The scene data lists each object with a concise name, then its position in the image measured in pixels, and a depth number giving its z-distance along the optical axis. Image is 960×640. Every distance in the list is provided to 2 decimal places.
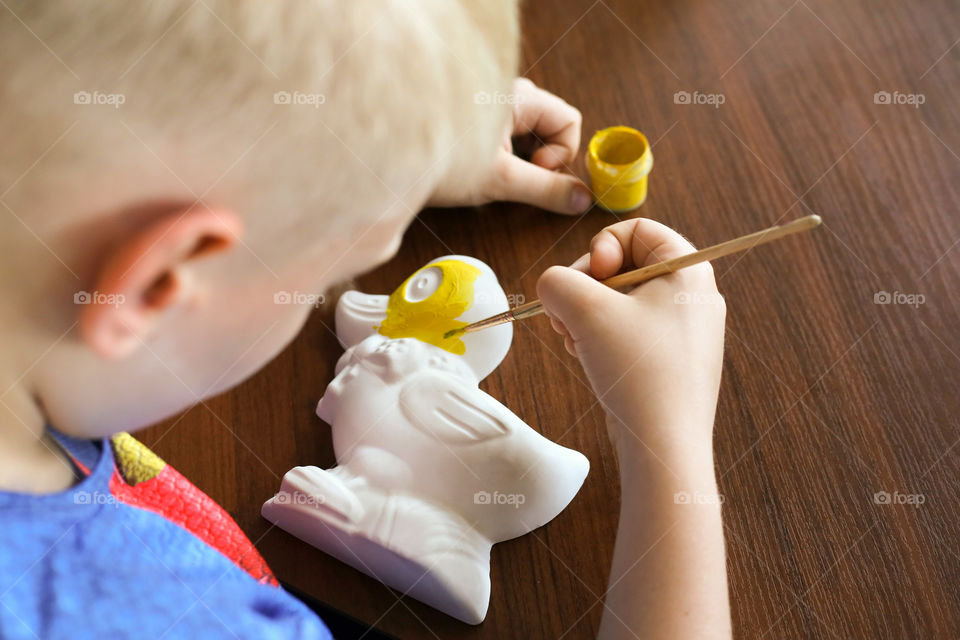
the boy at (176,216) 0.40
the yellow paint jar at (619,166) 0.63
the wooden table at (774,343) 0.55
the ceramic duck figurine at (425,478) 0.55
